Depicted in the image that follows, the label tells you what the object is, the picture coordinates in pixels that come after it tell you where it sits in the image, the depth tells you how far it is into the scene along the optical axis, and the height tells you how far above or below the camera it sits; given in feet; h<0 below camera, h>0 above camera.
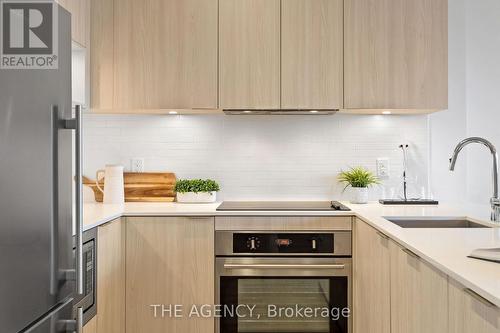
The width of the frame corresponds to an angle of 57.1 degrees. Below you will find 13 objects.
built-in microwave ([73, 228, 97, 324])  6.75 -1.75
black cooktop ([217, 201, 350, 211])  8.82 -0.88
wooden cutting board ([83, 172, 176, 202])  10.34 -0.52
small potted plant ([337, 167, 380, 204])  9.89 -0.44
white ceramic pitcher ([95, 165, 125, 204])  9.79 -0.45
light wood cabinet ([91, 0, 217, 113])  9.37 +2.18
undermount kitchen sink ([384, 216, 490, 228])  7.63 -0.99
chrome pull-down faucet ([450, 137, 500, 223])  6.52 -0.19
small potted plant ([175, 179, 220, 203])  9.97 -0.60
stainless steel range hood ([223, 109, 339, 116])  9.59 +1.10
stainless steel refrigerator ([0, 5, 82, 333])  3.64 -0.31
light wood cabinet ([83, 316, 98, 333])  6.91 -2.51
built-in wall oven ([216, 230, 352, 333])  8.66 -2.09
